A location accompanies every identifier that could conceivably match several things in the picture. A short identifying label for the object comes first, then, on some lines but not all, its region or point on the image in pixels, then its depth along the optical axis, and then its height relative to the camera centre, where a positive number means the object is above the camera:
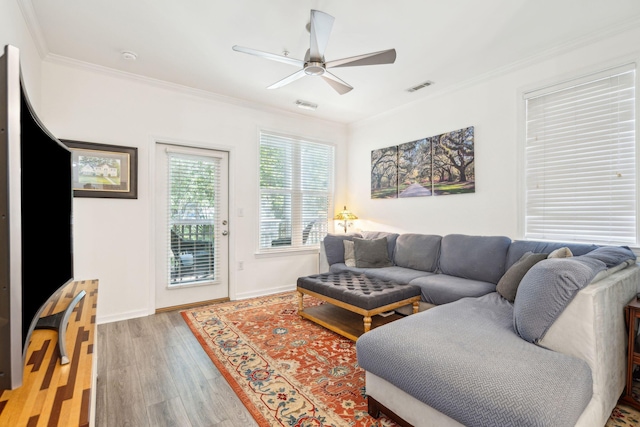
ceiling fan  2.18 +1.19
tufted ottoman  2.57 -0.77
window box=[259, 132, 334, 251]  4.38 +0.33
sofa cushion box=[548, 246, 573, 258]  2.34 -0.32
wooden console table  0.82 -0.54
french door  3.60 -0.16
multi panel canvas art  3.58 +0.59
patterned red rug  1.73 -1.14
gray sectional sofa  1.19 -0.66
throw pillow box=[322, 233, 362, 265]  4.13 -0.49
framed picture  3.09 +0.45
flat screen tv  0.78 -0.02
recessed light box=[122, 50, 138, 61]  2.86 +1.49
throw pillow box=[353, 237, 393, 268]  3.84 -0.52
